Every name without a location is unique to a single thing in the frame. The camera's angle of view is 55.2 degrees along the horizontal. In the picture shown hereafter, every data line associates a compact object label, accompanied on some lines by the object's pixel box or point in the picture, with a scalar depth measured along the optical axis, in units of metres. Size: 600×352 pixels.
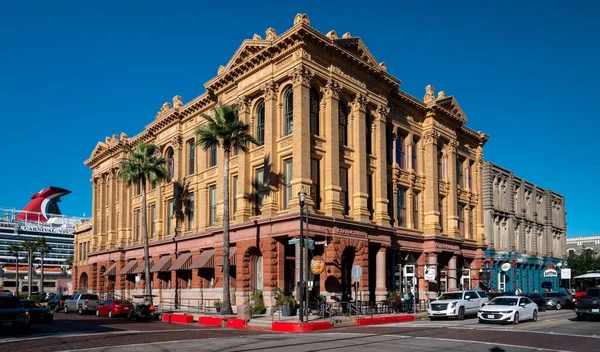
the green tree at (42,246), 102.19
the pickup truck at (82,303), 44.94
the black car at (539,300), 39.28
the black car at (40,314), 31.50
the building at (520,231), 58.22
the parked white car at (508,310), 27.34
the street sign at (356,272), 31.39
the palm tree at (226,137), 35.22
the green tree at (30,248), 101.31
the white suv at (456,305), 31.61
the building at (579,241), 125.87
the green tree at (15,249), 106.93
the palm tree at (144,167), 47.72
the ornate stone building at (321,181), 35.69
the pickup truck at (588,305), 29.12
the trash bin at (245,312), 30.78
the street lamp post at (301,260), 28.20
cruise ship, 155.75
